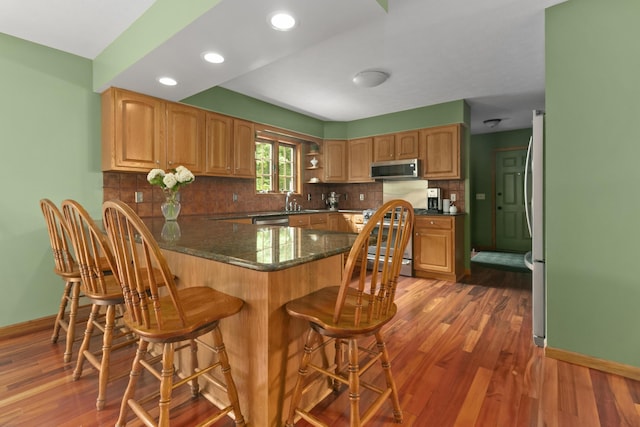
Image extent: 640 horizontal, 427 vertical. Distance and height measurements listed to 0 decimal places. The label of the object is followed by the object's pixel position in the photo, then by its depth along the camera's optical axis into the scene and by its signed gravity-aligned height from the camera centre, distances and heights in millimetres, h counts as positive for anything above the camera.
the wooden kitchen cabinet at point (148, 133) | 2861 +765
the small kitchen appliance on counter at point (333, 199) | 5600 +141
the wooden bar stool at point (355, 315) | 1188 -455
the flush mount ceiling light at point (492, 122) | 5133 +1447
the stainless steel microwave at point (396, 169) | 4492 +579
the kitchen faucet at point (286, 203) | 4929 +71
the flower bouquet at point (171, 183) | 2744 +231
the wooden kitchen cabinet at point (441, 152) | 4191 +776
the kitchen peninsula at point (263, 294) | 1312 -401
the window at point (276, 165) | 4672 +692
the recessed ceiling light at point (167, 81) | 2647 +1130
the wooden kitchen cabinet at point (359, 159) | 5056 +816
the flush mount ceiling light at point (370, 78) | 3188 +1372
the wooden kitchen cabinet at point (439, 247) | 4012 -552
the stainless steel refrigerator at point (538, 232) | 2229 -193
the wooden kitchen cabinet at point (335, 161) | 5273 +805
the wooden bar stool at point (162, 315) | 1103 -435
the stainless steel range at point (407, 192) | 4738 +235
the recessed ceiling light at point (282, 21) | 1720 +1089
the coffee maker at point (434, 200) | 4531 +99
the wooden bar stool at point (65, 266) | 2012 -398
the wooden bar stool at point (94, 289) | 1579 -451
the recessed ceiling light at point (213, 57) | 2213 +1120
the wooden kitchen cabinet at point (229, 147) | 3619 +766
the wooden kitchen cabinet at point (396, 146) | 4566 +944
